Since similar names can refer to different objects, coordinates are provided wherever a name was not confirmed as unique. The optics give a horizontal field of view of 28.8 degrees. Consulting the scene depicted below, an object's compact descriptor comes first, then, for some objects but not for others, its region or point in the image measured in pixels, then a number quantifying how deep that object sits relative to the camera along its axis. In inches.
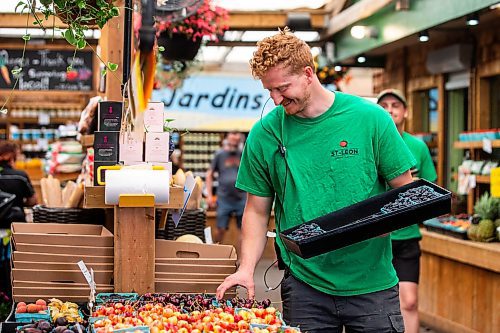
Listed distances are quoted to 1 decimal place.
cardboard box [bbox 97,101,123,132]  188.5
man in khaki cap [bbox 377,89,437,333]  256.8
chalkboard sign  589.9
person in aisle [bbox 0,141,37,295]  305.0
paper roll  167.9
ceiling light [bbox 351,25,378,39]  431.5
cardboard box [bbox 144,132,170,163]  180.4
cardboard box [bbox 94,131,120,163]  181.9
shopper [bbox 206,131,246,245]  523.2
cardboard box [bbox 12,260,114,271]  174.4
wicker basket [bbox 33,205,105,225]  225.5
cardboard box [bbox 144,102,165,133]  182.5
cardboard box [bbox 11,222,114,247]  176.1
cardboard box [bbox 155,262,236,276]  177.6
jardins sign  615.5
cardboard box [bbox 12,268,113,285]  173.5
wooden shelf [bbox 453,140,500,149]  331.3
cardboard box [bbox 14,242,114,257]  175.3
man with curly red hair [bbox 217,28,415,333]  149.6
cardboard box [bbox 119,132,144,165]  181.0
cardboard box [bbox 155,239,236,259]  182.4
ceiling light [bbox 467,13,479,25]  324.2
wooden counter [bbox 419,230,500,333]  287.4
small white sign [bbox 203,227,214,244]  222.2
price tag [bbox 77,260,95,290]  158.1
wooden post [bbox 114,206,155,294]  171.0
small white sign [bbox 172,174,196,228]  185.5
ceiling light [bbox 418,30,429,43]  376.0
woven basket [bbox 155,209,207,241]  228.7
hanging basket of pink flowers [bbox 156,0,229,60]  368.5
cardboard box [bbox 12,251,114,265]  175.0
